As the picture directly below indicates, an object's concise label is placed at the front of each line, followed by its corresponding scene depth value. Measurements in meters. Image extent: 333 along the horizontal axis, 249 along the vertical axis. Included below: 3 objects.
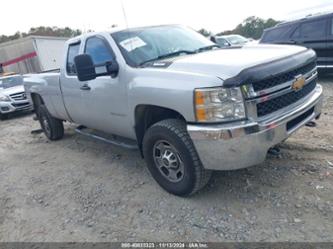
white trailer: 22.59
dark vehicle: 8.29
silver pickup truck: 2.94
